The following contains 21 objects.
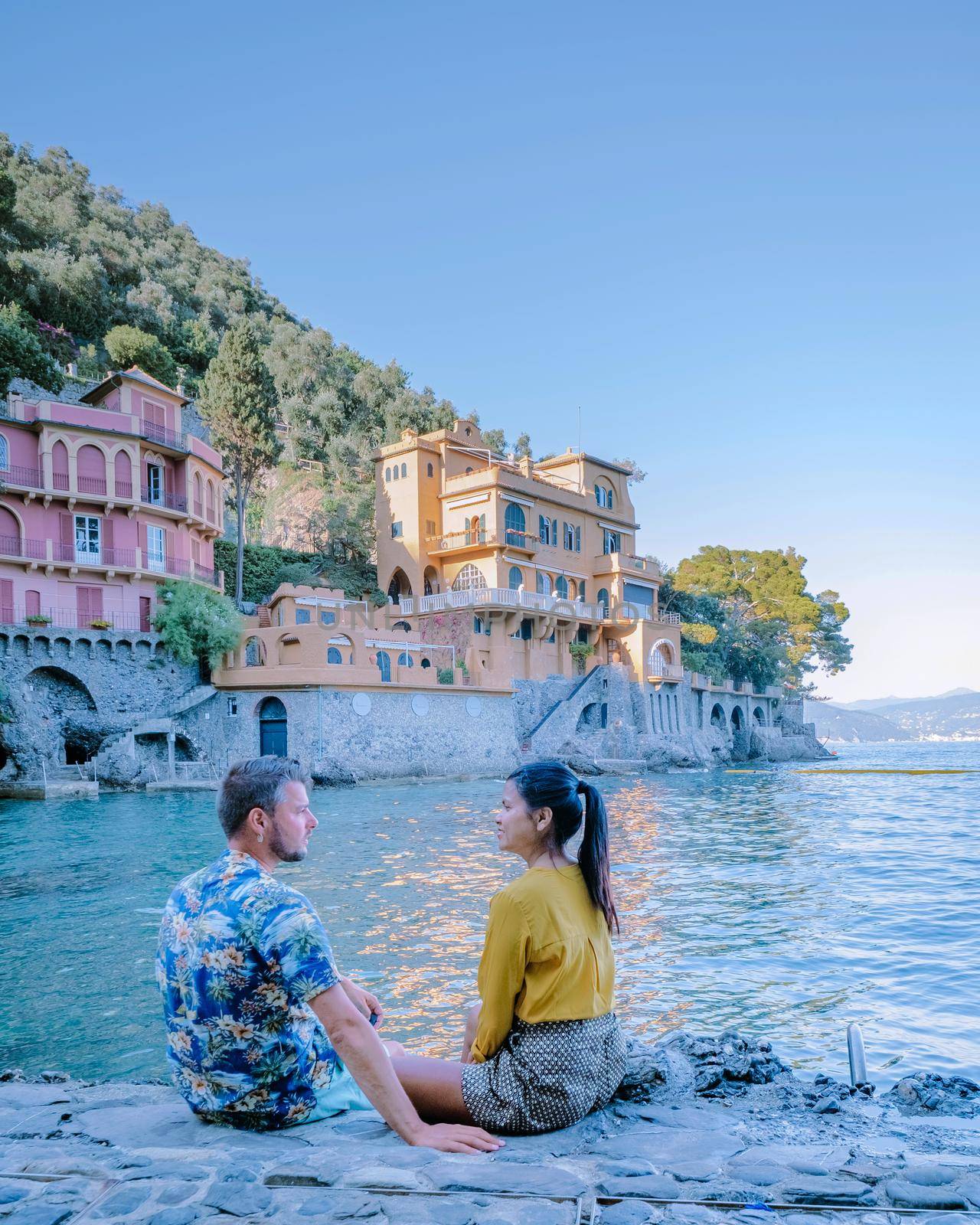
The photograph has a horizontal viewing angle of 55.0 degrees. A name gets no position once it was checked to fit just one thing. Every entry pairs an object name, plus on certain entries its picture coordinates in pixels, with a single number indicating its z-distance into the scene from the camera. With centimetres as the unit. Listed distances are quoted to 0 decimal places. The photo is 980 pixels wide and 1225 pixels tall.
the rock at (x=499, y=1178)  263
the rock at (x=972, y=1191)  260
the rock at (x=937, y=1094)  428
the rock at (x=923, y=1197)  256
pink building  2806
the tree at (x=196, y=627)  2917
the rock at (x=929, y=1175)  275
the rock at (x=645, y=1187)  260
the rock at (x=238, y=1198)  256
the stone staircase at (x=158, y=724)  2694
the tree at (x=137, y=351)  3931
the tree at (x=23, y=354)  3312
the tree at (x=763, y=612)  5553
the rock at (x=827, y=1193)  261
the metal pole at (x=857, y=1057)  459
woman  303
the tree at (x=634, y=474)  4725
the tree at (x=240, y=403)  3656
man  283
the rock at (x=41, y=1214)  247
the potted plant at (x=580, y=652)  3934
